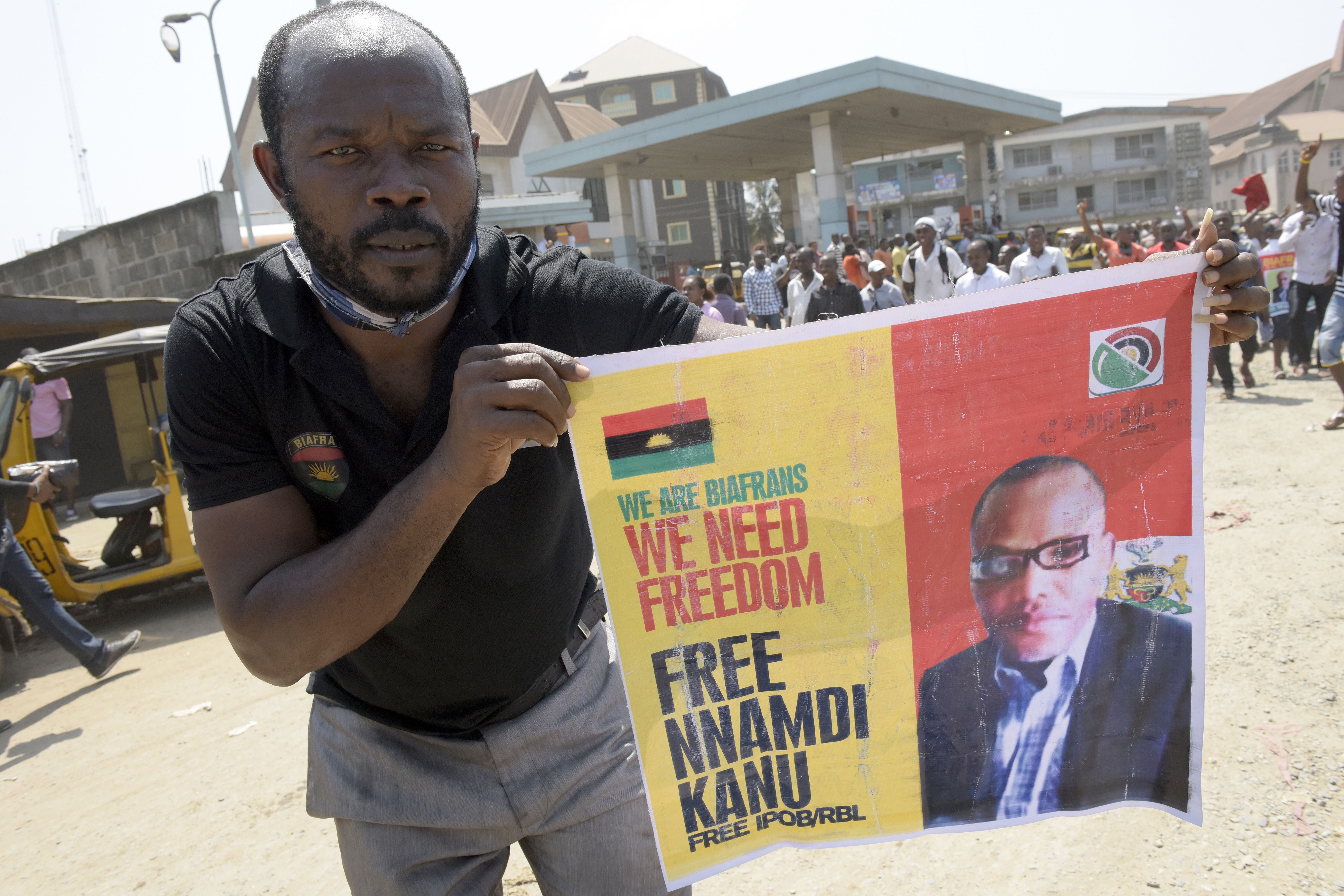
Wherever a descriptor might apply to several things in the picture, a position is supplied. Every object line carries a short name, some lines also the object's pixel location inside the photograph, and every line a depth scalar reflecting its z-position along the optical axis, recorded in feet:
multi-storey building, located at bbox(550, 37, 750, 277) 167.84
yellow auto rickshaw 20.67
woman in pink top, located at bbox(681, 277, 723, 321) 34.09
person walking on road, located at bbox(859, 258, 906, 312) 31.27
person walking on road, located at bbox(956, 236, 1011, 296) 28.66
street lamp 41.55
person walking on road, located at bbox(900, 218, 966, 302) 32.48
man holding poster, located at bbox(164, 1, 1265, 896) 4.24
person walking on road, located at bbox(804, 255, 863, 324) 27.94
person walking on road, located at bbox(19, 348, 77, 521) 32.19
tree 195.00
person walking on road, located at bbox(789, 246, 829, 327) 31.12
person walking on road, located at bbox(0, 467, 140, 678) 17.81
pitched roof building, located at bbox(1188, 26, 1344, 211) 161.99
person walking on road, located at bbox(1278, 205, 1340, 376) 25.54
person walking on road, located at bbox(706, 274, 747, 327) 35.14
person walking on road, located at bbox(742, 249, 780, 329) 49.37
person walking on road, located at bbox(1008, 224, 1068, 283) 29.25
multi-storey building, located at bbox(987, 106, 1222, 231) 179.32
